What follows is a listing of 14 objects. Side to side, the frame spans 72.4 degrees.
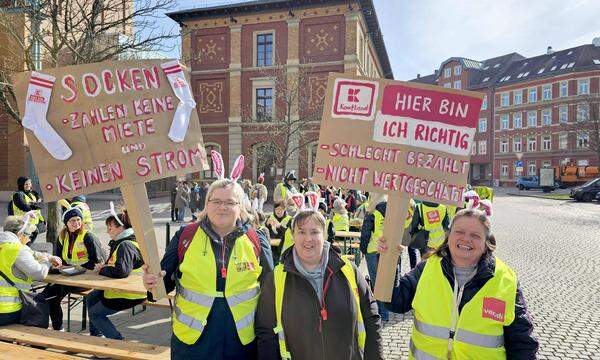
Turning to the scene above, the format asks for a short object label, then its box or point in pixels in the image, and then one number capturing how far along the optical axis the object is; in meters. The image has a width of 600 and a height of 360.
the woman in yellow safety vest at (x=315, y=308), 2.40
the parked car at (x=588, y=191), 28.83
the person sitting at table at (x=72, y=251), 4.87
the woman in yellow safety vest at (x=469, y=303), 2.28
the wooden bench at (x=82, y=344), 3.35
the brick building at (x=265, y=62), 27.98
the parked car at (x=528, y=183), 44.56
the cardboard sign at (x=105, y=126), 2.54
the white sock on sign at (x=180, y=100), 2.78
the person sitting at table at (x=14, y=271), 3.77
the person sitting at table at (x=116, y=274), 4.30
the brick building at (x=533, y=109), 46.59
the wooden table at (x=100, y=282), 4.23
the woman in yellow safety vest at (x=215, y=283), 2.57
